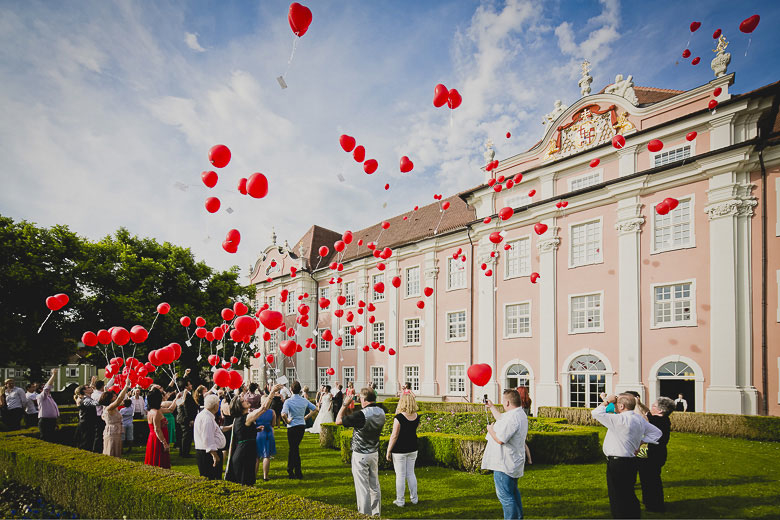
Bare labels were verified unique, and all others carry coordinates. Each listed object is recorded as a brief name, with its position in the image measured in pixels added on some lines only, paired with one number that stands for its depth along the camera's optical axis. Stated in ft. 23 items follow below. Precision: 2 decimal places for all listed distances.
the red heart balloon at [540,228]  55.36
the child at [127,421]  38.73
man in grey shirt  21.42
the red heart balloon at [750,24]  29.35
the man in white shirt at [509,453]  18.78
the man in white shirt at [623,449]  18.92
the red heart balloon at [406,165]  39.45
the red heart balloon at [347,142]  34.42
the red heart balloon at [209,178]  29.04
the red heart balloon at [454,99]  33.96
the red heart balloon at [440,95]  33.63
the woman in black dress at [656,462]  23.04
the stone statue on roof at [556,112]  70.07
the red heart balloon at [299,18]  22.68
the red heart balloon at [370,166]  37.17
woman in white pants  24.11
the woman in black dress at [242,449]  24.34
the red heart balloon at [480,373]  23.38
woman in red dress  26.84
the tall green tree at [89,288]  79.15
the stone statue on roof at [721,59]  55.31
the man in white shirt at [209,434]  23.95
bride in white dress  55.72
